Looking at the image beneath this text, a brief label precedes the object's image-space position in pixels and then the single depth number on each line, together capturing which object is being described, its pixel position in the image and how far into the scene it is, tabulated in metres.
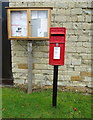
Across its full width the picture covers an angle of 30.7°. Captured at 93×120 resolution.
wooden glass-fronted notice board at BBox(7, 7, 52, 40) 3.87
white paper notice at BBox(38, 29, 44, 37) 3.93
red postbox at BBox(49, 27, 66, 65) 3.16
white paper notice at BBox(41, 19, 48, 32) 3.90
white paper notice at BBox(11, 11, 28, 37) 3.93
